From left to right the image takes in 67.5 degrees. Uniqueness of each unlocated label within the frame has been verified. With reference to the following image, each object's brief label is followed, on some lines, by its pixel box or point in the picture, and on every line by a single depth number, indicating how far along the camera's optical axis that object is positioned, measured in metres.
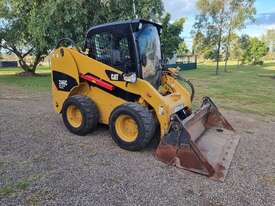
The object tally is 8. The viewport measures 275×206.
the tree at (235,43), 18.22
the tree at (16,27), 11.41
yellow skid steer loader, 2.92
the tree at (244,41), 19.79
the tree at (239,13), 16.20
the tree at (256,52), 29.60
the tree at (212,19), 16.39
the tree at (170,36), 16.26
